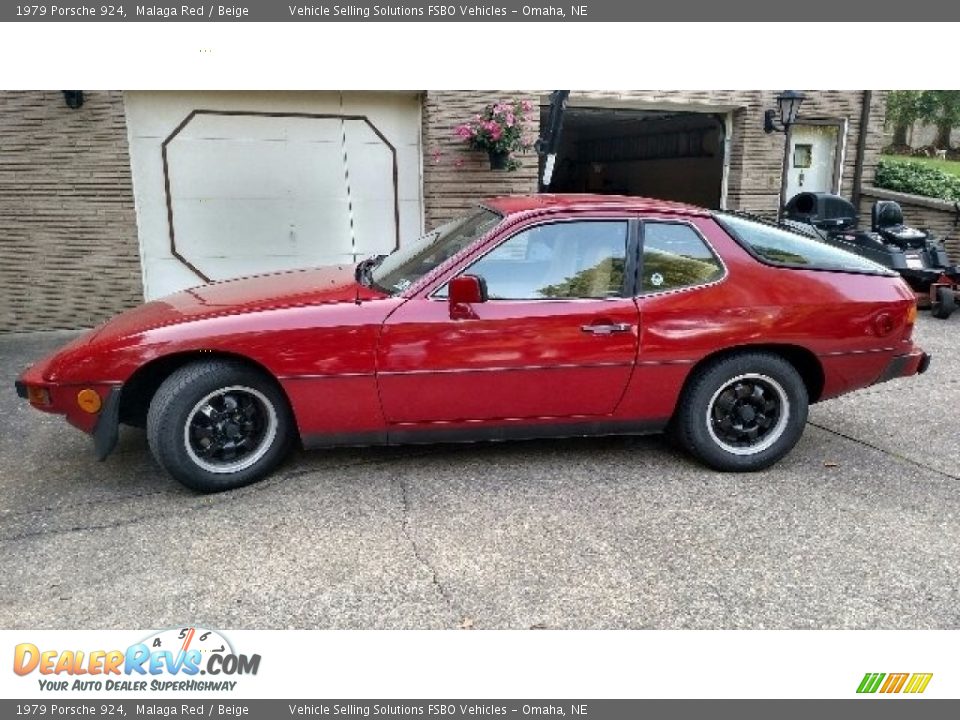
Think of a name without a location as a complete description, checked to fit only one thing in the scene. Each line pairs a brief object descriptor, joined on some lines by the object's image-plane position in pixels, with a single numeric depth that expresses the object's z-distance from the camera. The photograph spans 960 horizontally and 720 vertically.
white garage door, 7.11
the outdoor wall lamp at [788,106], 8.88
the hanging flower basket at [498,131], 7.44
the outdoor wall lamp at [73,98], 6.51
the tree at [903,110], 17.09
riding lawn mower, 7.84
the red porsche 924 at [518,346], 3.37
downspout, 9.95
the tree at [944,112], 16.48
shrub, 10.38
